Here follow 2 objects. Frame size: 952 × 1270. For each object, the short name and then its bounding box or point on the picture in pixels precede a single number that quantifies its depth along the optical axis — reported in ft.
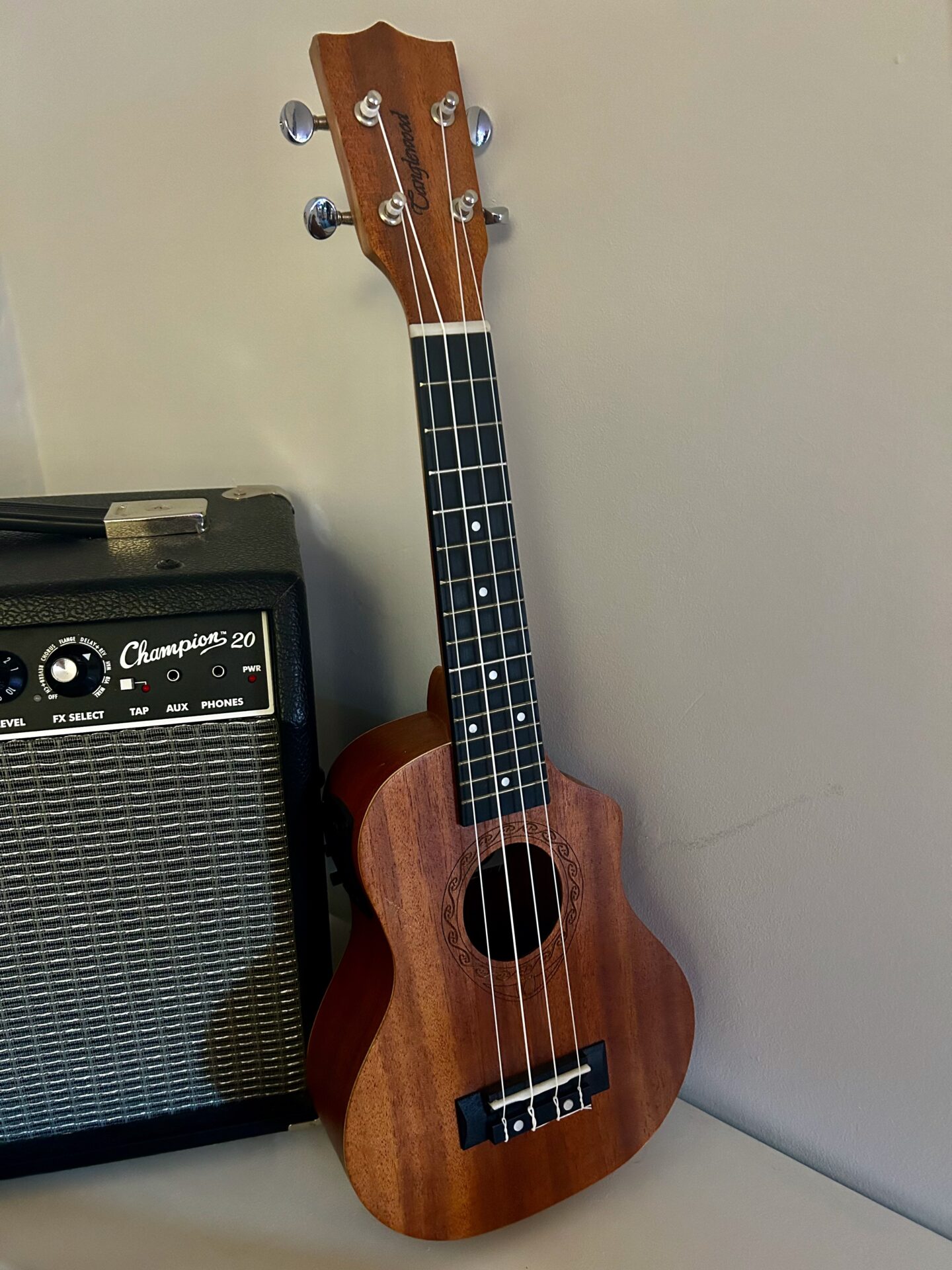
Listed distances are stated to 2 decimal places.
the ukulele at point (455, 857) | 2.35
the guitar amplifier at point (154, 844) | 2.29
